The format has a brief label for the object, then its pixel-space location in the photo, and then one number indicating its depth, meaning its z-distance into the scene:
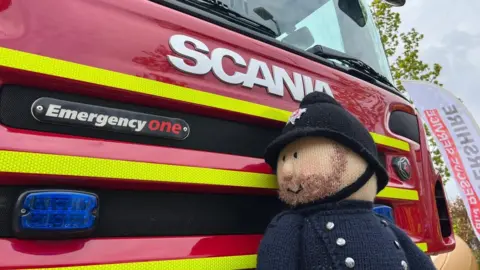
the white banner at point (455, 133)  8.44
